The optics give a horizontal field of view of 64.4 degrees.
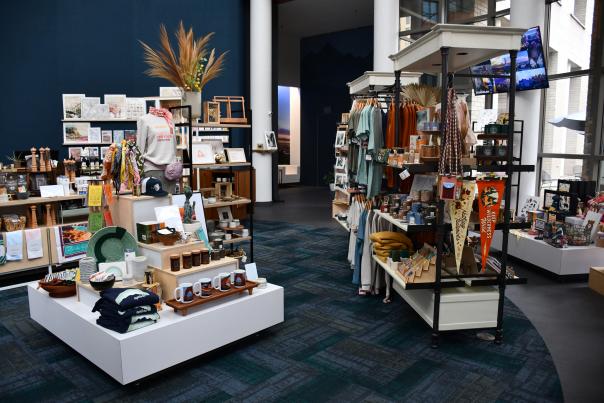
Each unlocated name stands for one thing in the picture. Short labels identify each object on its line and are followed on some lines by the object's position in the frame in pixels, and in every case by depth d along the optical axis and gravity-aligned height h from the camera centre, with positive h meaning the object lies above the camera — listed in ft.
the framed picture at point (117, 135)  25.33 +0.53
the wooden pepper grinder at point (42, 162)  17.87 -0.63
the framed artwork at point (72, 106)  24.67 +2.01
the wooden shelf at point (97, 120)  24.21 +1.27
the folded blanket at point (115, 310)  9.49 -3.32
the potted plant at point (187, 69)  16.05 +2.56
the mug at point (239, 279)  11.60 -3.22
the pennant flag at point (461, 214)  10.98 -1.59
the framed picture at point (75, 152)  24.43 -0.35
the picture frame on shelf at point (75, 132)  24.58 +0.67
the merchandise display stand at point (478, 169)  10.84 -0.57
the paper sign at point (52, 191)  17.58 -1.67
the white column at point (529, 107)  22.72 +1.87
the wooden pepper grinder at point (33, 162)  17.71 -0.62
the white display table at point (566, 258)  16.88 -4.02
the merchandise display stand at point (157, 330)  9.39 -4.03
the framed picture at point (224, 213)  18.35 -2.60
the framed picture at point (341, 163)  24.94 -0.94
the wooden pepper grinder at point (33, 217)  17.22 -2.57
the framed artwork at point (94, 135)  24.85 +0.52
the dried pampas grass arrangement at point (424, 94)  15.48 +1.65
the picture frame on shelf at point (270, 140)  34.96 +0.37
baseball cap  12.23 -1.09
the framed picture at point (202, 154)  17.44 -0.32
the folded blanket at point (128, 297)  9.52 -3.08
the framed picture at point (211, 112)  17.71 +1.20
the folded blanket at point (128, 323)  9.47 -3.57
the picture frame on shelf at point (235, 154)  18.72 -0.35
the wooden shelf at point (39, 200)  16.52 -1.96
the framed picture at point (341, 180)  24.64 -1.83
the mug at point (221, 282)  11.30 -3.22
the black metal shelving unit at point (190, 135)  16.01 +0.31
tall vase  16.47 +1.51
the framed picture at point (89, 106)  24.47 +1.98
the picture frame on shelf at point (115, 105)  24.64 +2.05
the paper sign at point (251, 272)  12.35 -3.27
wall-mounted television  21.86 +3.78
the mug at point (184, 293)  10.44 -3.21
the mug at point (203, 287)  10.83 -3.24
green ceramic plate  11.52 -2.39
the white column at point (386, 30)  30.01 +7.21
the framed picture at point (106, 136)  25.20 +0.45
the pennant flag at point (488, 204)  11.17 -1.37
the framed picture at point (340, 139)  25.25 +0.33
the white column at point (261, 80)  34.42 +4.70
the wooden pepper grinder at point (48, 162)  17.98 -0.63
